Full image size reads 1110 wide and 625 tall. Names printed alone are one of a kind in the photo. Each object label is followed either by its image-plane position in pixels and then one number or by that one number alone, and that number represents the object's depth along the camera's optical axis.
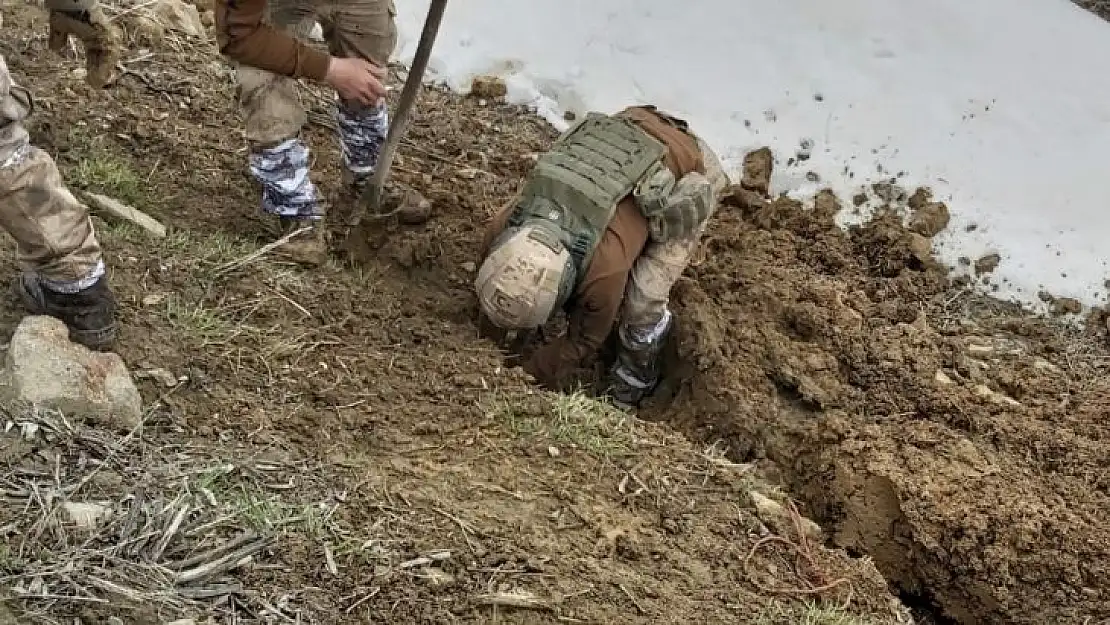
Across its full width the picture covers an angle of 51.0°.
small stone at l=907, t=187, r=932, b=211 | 5.05
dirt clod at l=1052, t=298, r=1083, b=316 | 4.69
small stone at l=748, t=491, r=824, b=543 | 3.37
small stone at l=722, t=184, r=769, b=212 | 4.98
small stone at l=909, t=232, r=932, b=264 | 4.83
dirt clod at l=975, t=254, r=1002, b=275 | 4.85
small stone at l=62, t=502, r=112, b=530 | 2.56
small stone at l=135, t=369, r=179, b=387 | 3.11
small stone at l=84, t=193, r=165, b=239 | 3.81
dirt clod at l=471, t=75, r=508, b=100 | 5.51
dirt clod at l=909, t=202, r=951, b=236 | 4.95
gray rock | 2.80
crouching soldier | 3.69
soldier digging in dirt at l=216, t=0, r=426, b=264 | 3.52
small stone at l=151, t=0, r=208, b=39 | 5.10
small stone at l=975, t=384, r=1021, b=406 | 4.18
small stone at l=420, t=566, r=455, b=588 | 2.71
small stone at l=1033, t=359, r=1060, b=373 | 4.43
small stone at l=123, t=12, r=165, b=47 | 4.89
